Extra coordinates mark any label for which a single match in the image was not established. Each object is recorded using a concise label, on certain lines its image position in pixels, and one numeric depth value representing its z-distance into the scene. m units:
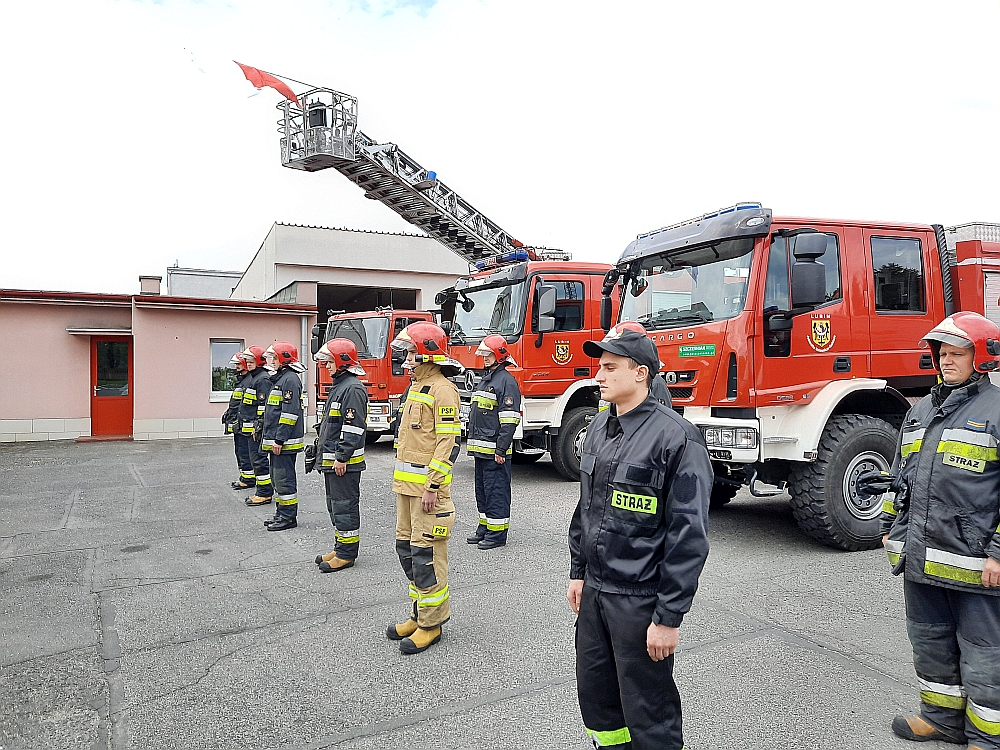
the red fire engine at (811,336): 6.22
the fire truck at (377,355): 14.23
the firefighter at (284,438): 7.69
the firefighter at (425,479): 4.52
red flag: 15.28
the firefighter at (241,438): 10.63
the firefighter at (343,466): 6.13
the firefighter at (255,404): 9.51
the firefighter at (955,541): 3.12
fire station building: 16.80
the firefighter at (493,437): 7.12
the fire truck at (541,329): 10.19
